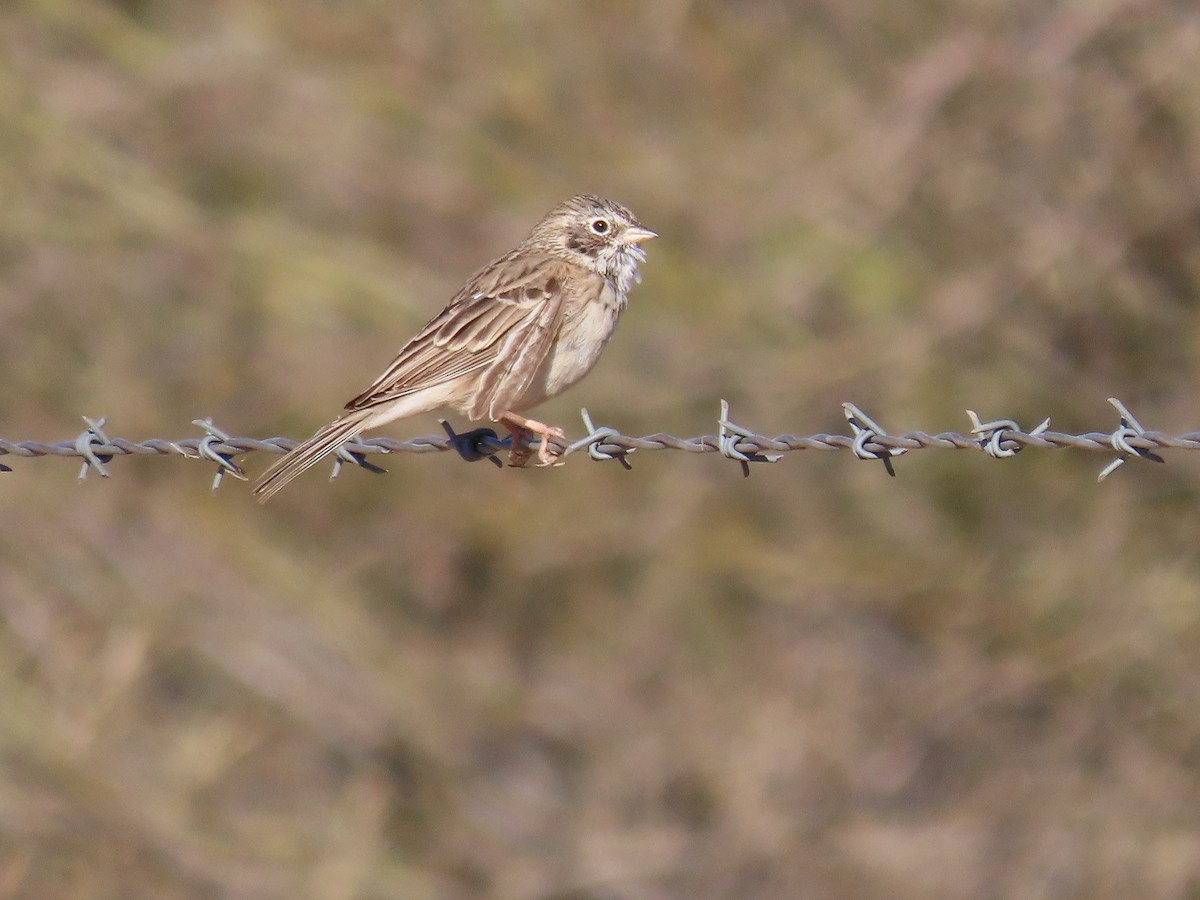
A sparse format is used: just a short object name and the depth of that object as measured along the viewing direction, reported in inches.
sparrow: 521.0
